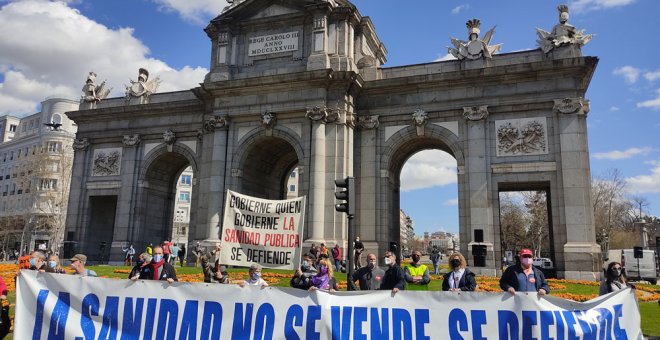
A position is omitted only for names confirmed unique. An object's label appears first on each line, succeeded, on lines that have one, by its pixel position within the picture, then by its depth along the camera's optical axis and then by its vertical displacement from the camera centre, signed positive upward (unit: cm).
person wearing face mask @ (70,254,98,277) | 996 -52
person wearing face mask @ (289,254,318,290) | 1085 -66
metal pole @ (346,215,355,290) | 1354 +3
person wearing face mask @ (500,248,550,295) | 912 -48
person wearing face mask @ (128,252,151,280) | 1131 -52
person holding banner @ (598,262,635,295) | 984 -51
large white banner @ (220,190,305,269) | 1278 +29
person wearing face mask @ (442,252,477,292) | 965 -55
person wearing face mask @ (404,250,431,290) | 1166 -68
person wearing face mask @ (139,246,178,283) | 1049 -57
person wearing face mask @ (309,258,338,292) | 1051 -69
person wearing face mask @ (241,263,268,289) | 1073 -65
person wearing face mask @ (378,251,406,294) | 981 -60
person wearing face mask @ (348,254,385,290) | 1093 -63
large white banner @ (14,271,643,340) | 813 -112
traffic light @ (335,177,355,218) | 1400 +138
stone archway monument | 2684 +724
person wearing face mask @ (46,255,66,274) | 1066 -57
